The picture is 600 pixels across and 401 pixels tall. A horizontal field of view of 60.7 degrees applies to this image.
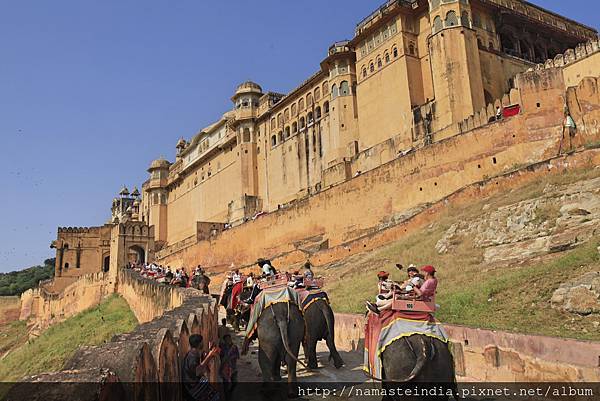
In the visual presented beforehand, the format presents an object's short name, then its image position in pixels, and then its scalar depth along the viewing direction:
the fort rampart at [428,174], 19.92
